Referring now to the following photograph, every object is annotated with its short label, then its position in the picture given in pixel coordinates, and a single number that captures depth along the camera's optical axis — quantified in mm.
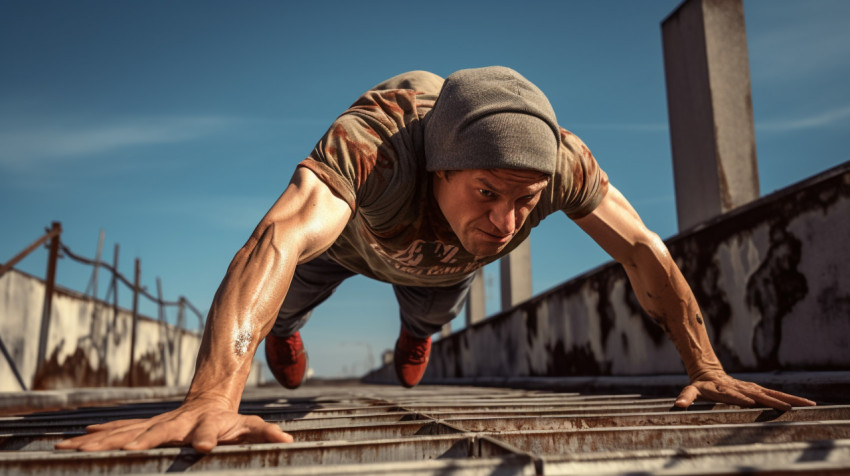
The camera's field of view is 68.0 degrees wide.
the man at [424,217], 1569
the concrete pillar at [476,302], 12555
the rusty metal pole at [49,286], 8148
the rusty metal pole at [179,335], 16656
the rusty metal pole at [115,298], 11194
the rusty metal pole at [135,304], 11086
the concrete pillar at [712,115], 4496
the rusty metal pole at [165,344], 15518
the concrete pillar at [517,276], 9242
